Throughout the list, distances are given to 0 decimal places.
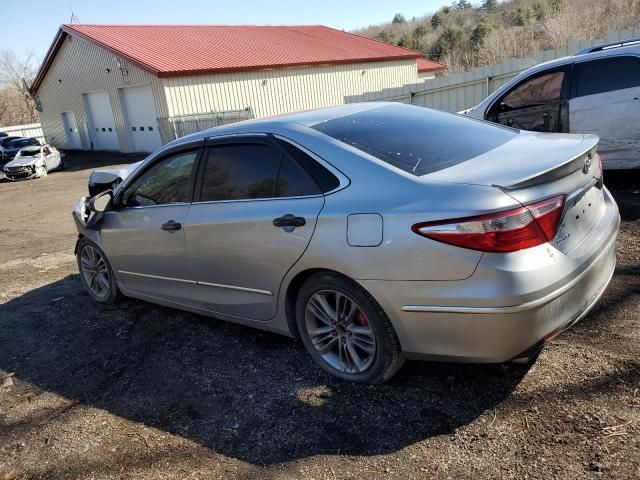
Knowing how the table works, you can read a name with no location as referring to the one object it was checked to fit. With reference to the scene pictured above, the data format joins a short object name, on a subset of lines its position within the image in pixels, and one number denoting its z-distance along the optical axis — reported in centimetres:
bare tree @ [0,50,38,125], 5459
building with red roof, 2239
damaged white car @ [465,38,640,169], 610
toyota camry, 254
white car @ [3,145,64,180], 2060
